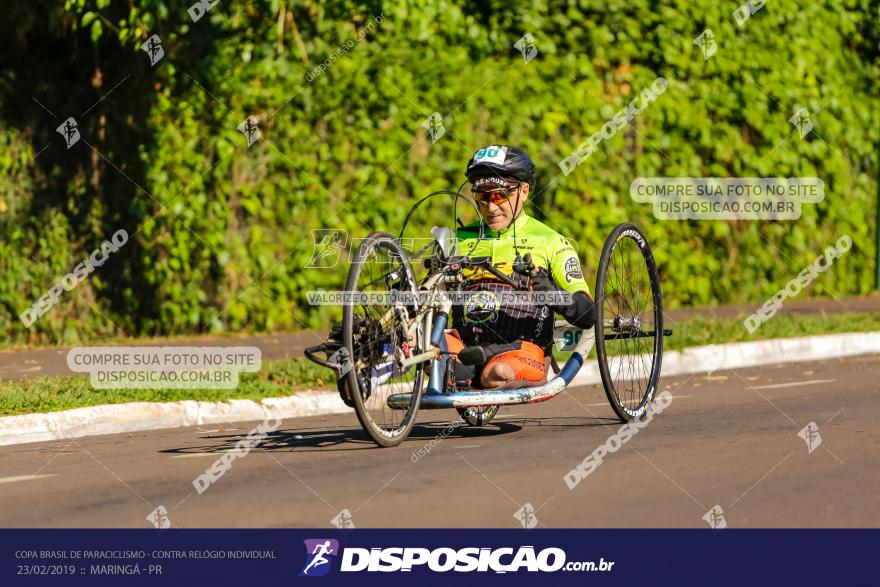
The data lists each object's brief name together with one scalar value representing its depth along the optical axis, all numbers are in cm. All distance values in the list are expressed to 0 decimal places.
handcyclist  1778
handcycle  1595
